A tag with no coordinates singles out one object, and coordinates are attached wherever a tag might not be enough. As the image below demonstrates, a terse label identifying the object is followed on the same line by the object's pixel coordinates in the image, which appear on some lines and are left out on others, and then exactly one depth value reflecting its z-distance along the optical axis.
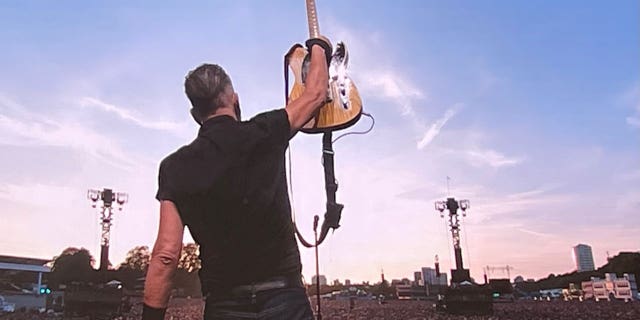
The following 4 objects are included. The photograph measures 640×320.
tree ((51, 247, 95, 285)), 52.59
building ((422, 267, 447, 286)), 71.81
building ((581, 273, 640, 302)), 47.70
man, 1.61
